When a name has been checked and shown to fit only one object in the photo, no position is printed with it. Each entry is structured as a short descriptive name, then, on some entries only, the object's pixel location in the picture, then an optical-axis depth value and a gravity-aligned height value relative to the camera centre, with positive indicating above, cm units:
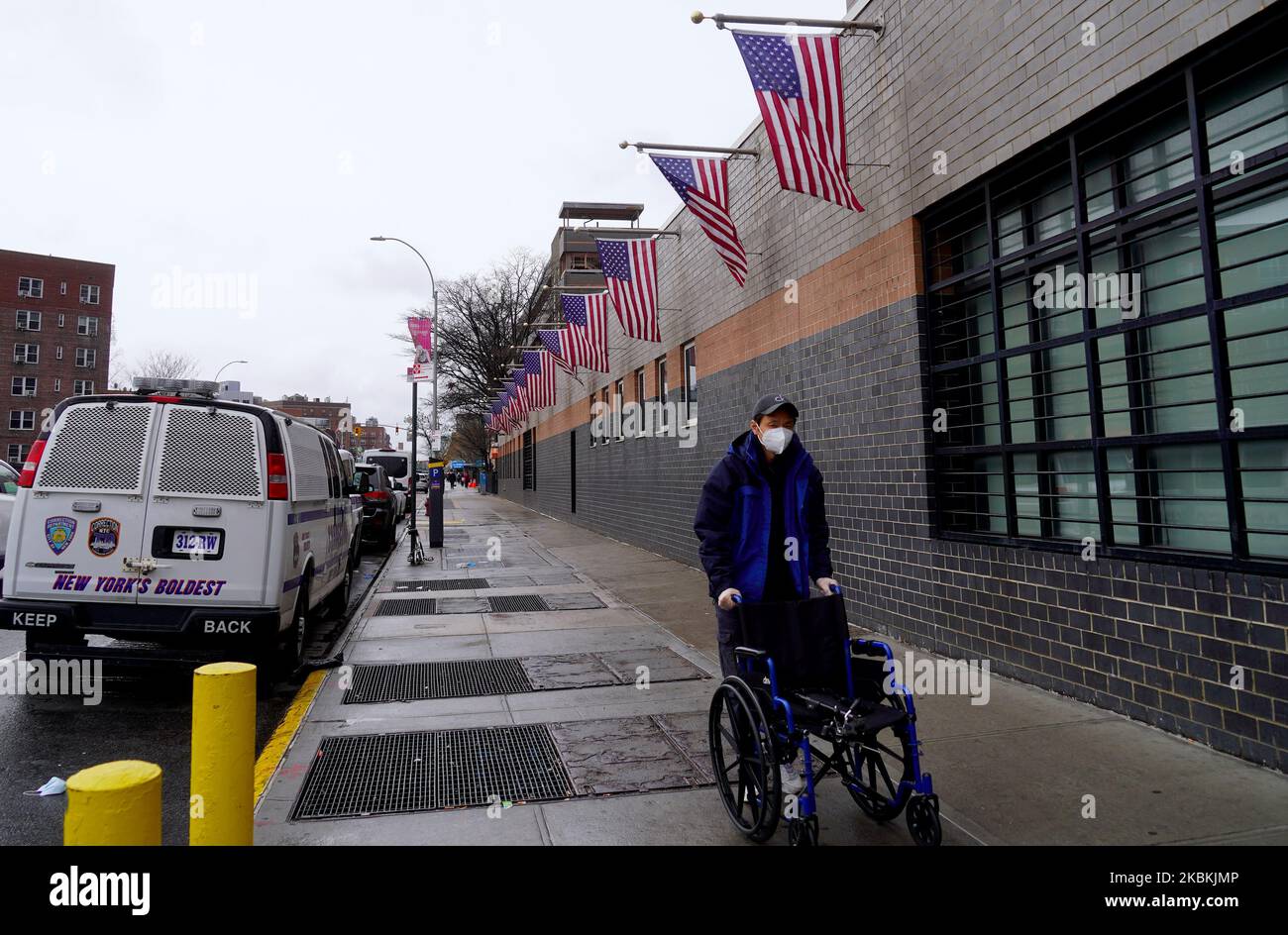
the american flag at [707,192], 938 +386
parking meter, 1684 +20
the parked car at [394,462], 3024 +223
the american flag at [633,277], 1286 +389
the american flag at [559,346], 1718 +386
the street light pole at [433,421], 1491 +319
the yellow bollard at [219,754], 300 -92
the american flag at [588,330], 1545 +369
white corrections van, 552 -7
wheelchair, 310 -87
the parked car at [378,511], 1796 +7
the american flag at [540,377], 2319 +408
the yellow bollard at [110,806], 225 -84
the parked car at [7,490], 1046 +43
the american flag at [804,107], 705 +370
